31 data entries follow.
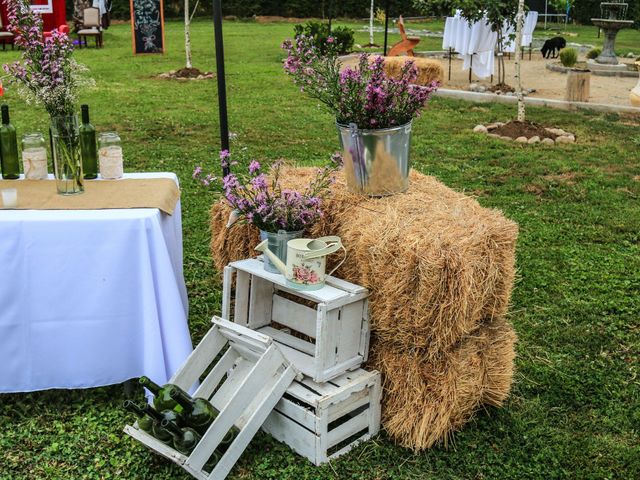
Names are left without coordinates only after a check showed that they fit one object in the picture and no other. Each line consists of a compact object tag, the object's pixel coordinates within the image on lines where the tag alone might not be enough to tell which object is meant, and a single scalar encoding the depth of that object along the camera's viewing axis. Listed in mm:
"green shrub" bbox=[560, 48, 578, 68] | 14084
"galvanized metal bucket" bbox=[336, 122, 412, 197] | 3283
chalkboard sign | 15469
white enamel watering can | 3010
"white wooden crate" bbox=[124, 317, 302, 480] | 2814
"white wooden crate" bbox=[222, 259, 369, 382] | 2992
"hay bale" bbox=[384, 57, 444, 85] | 11094
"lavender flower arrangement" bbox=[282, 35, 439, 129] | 3254
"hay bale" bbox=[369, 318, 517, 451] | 3041
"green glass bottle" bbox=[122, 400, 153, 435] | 2965
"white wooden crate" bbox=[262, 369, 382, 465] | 2949
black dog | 16484
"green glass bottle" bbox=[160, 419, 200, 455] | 2865
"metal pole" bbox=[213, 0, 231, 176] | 3613
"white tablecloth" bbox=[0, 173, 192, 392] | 3176
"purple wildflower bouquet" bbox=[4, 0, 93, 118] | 3266
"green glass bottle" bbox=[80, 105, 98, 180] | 3652
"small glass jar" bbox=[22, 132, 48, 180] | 3663
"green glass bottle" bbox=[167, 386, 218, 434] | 2922
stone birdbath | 14469
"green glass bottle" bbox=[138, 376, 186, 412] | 2881
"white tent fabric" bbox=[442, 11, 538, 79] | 11906
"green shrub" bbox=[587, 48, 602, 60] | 15530
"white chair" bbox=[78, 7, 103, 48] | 17234
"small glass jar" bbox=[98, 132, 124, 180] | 3693
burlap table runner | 3316
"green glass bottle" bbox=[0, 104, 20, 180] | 3633
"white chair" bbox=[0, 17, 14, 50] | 16281
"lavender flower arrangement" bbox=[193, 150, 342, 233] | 3211
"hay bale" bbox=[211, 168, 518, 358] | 2924
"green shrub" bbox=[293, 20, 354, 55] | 14672
